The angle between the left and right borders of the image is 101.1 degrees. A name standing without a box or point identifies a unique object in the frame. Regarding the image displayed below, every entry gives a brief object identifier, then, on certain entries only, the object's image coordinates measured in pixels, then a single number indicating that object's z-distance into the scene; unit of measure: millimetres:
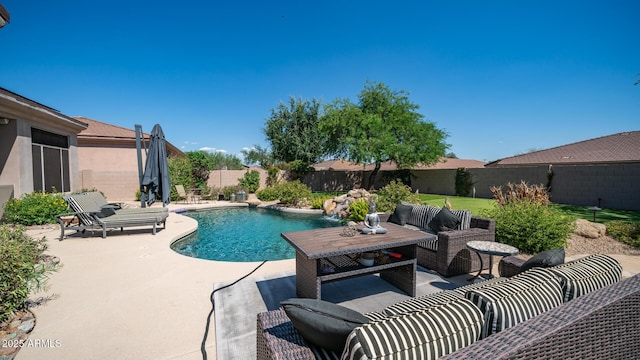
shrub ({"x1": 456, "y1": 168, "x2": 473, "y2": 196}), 17078
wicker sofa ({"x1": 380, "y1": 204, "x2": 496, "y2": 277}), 3900
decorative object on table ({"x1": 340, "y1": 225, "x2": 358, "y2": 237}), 3529
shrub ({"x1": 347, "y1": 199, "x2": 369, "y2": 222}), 8801
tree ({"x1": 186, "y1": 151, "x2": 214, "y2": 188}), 17255
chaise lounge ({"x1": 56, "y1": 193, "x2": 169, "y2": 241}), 6184
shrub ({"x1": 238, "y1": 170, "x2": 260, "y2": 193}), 18203
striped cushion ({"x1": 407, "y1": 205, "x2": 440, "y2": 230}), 5180
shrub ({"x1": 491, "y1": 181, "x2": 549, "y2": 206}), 6133
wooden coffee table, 2877
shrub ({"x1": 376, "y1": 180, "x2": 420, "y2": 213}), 8252
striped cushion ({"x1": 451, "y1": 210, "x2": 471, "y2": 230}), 4496
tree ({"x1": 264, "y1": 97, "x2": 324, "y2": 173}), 21438
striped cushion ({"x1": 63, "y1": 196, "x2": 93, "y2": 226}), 6203
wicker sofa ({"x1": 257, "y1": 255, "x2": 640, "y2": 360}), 1068
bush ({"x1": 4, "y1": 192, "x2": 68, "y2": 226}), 7105
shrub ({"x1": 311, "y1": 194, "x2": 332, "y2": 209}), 12139
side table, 3346
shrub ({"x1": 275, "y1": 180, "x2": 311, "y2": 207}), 13070
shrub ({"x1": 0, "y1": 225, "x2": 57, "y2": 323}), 2566
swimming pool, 5977
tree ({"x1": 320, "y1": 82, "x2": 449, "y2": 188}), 17859
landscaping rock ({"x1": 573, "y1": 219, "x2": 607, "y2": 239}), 5992
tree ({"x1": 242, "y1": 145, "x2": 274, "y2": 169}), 23062
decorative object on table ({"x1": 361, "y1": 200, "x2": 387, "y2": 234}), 3593
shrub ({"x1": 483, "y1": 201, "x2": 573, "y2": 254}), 4777
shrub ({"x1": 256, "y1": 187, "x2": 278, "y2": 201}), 15031
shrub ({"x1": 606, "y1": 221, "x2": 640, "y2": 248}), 5656
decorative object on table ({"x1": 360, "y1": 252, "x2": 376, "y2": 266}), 3258
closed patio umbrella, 7715
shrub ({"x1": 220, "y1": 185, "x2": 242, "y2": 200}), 15703
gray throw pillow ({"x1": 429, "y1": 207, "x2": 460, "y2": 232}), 4516
